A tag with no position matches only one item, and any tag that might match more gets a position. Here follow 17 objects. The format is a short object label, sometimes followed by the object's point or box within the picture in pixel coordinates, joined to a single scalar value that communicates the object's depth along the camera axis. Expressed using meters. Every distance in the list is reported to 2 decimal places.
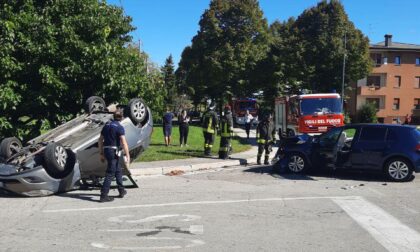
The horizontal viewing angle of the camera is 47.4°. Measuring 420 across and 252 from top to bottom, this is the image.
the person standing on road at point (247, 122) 26.30
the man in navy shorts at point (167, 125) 19.08
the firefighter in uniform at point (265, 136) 14.79
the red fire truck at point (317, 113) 21.97
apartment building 59.62
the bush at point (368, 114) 49.28
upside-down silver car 9.12
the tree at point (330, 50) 43.75
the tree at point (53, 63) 13.71
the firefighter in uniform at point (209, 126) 15.64
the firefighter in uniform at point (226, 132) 15.22
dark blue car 11.42
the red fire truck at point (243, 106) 48.16
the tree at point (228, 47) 50.38
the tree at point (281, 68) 44.31
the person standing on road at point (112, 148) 8.73
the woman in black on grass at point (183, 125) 19.09
